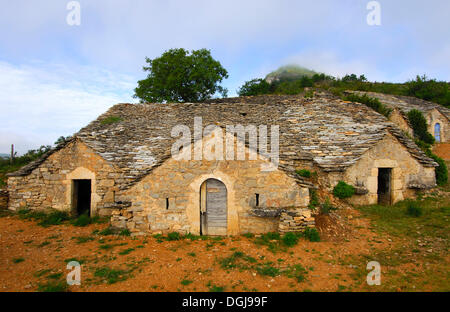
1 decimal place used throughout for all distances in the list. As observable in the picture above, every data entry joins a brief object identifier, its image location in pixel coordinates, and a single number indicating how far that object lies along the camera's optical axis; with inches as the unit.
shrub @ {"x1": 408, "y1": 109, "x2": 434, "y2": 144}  730.2
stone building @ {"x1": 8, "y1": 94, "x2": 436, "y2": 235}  266.5
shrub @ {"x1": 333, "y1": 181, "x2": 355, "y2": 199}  354.9
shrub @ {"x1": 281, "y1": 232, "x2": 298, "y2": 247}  242.1
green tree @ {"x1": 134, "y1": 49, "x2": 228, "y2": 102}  867.4
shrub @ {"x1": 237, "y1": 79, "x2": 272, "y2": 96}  1316.4
